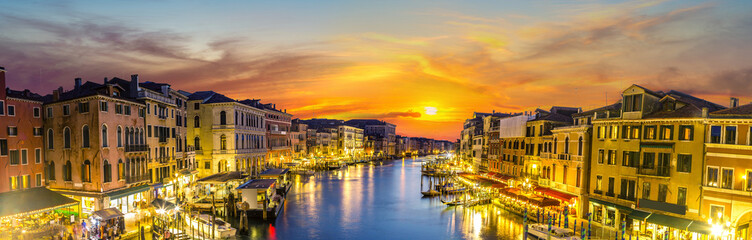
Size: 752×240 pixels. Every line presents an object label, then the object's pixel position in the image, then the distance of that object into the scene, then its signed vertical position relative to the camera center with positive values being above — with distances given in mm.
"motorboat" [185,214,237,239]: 27391 -8961
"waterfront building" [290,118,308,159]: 87312 -9145
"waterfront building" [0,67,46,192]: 24078 -2896
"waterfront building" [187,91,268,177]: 50219 -4292
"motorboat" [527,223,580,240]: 25988 -8526
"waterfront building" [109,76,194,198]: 32188 -3126
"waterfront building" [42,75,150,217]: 26359 -3433
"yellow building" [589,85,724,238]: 23005 -3536
